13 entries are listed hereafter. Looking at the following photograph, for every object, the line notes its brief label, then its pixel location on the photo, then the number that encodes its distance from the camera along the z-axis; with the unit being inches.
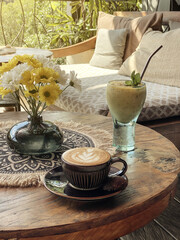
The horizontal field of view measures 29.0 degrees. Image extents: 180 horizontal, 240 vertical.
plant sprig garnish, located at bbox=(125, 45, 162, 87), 38.3
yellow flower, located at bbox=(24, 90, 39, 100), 35.2
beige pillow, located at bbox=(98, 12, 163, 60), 103.4
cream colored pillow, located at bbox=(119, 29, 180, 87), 87.1
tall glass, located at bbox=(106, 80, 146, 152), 38.9
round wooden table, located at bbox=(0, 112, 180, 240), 25.3
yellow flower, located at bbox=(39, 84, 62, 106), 35.0
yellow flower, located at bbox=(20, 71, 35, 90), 35.1
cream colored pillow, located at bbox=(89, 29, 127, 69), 107.7
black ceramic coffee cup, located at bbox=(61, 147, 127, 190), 27.3
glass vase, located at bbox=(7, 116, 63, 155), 36.8
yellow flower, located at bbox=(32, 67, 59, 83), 35.0
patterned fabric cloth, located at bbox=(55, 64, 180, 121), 73.5
